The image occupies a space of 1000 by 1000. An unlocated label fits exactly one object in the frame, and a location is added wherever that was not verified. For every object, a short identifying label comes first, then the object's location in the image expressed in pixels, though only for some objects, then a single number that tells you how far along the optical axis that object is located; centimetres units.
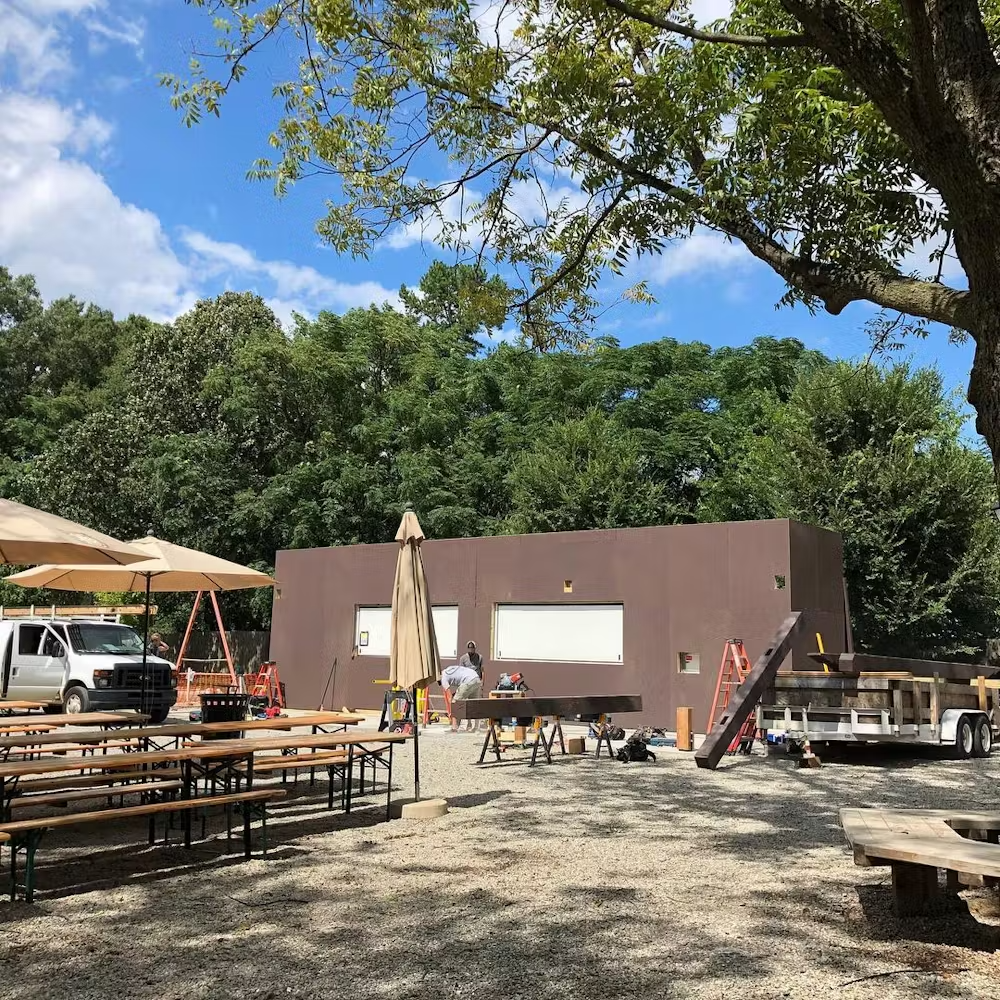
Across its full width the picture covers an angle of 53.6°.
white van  1739
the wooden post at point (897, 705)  1209
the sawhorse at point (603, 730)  1341
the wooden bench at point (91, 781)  707
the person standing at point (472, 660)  1797
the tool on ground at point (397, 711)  1560
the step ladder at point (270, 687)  2165
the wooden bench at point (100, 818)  541
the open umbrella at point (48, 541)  693
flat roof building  1666
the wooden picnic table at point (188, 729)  689
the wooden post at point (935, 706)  1265
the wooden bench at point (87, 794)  599
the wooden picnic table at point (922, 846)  436
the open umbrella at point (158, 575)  1002
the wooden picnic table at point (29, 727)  876
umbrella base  830
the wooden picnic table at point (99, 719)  874
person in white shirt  1672
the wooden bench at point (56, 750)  953
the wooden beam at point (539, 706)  1116
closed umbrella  852
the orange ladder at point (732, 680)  1389
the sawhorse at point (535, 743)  1238
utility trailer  1214
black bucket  901
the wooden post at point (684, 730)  1447
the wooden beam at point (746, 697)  1194
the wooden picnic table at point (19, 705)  1021
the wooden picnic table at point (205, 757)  614
